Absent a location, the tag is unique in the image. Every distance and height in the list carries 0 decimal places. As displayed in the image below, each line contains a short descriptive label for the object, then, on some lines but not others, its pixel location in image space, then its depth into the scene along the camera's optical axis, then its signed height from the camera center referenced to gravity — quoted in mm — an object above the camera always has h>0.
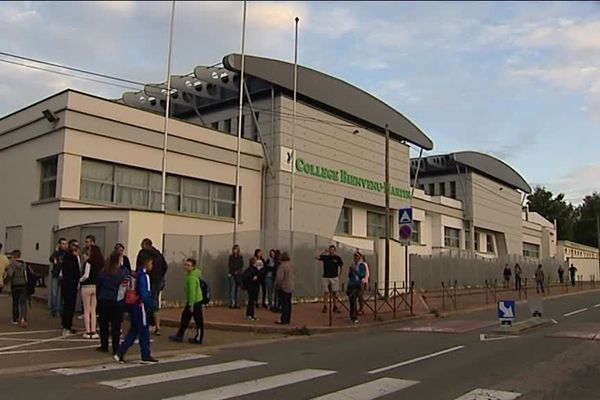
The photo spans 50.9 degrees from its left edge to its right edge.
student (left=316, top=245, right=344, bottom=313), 18016 +585
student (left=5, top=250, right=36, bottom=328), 13547 -28
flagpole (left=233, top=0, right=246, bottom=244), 26312 +5174
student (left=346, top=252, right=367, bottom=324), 17345 +108
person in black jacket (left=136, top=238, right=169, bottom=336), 13238 +183
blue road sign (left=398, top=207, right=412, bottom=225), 19438 +2203
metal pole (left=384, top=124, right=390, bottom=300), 20734 +1242
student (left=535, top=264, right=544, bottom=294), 35625 +619
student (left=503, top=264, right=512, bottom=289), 39762 +741
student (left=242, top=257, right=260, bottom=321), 16516 +76
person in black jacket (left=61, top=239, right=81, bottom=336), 12812 +6
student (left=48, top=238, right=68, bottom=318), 13938 +107
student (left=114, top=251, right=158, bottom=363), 10219 -587
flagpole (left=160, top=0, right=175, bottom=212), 23531 +4767
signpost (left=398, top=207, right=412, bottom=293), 19391 +1947
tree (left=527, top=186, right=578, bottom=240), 105125 +13755
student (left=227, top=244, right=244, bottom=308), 18844 +374
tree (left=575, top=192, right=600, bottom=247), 99844 +10401
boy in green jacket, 12430 -368
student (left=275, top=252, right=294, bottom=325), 16016 -22
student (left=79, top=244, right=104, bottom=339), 12195 +1
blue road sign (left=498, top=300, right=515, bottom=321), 15500 -499
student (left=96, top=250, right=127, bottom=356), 10797 -219
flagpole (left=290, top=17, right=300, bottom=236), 29266 +6526
